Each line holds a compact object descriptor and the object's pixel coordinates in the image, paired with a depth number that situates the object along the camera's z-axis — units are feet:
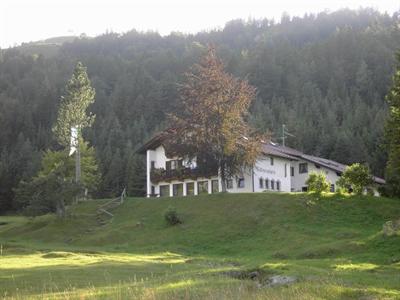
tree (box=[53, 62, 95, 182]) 206.90
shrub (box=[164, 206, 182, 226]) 146.61
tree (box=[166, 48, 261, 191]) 160.56
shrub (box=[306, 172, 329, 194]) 157.38
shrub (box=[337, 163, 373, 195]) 151.64
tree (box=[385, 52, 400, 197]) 117.60
